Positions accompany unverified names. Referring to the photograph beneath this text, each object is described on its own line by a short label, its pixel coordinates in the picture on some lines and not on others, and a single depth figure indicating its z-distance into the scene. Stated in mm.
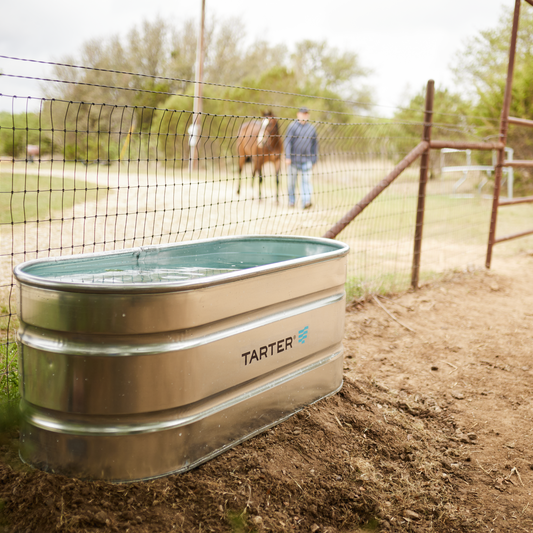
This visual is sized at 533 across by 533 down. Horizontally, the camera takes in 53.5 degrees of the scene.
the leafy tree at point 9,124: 10342
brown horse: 10172
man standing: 9062
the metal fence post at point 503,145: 5734
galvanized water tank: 1610
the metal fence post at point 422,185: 4652
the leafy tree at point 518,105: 14086
